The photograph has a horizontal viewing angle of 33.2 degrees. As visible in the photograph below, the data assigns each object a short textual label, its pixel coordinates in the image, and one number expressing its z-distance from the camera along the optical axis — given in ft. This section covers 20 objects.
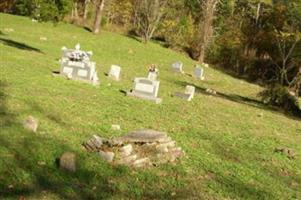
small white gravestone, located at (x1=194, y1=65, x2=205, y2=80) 120.79
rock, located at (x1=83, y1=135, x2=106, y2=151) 40.30
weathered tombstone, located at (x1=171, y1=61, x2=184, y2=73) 122.21
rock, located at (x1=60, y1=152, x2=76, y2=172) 35.58
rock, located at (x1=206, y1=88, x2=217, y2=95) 99.02
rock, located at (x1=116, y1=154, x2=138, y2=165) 38.91
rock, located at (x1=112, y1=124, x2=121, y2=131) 49.44
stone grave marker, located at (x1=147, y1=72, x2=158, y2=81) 88.36
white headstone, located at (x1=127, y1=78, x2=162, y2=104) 71.51
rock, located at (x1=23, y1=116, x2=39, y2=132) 42.37
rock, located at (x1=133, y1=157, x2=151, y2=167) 38.93
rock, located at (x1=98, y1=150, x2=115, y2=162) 38.72
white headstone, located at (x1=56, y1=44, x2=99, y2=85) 75.51
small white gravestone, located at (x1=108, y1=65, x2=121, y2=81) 87.45
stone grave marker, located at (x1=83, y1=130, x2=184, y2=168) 39.06
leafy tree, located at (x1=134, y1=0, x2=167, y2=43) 163.29
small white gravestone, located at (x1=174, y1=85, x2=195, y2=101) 79.66
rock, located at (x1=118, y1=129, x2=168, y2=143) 40.93
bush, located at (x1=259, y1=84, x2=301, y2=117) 91.45
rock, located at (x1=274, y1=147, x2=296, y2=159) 52.47
